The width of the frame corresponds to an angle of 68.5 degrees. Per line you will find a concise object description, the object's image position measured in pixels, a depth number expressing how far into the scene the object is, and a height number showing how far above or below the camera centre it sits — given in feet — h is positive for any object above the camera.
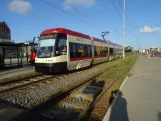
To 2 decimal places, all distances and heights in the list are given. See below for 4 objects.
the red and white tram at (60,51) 26.04 +0.92
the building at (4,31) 165.93 +36.57
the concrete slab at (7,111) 9.74 -5.03
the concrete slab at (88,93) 14.26 -4.92
